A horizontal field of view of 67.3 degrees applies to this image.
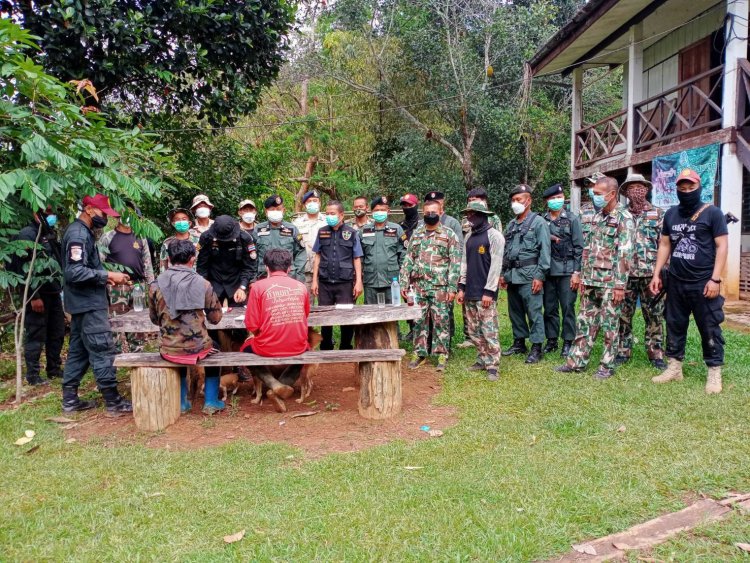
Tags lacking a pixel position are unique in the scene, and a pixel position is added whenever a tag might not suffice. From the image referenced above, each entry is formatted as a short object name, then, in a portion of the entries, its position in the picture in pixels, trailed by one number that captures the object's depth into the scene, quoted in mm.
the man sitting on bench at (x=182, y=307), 4805
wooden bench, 4809
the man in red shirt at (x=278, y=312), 4984
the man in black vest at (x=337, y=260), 7016
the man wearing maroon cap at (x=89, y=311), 5133
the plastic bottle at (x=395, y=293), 6371
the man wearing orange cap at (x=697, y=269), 5180
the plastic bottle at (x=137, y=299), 6062
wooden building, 9688
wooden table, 4980
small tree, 4086
